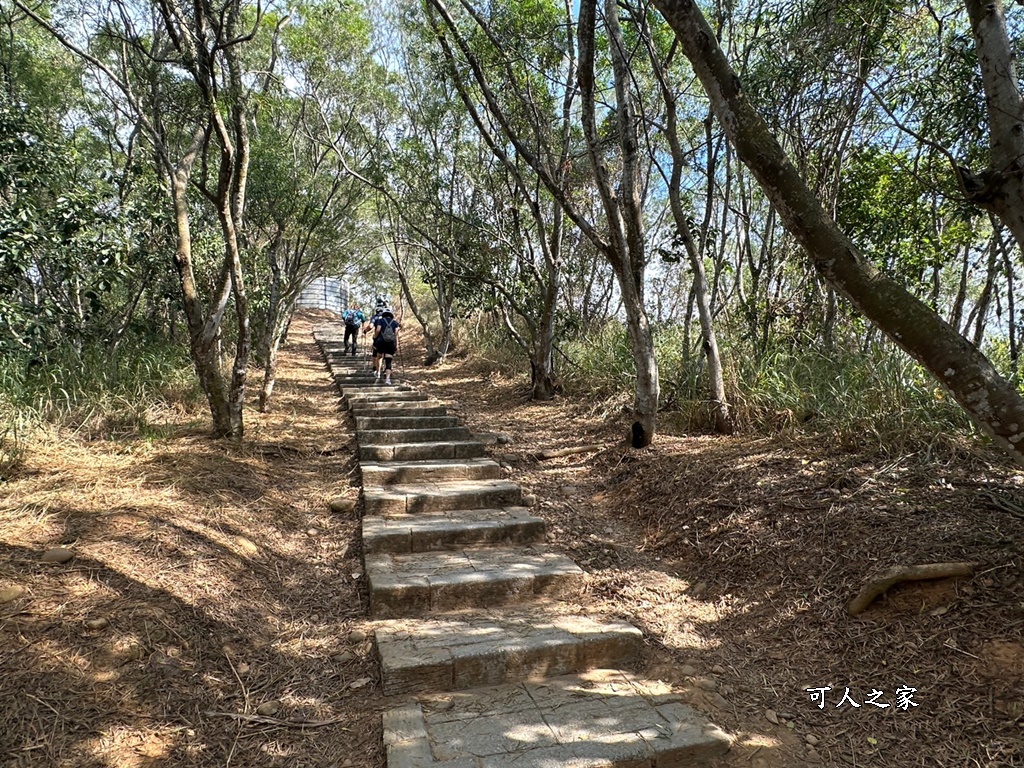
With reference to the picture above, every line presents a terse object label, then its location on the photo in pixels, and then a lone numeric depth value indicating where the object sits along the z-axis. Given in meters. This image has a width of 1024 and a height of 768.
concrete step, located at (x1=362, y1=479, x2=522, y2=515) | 4.36
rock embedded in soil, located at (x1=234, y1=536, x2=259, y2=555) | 3.56
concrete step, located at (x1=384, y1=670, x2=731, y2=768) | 2.21
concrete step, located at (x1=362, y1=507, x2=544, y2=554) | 3.82
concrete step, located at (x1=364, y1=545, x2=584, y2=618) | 3.21
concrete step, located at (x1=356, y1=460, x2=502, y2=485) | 4.93
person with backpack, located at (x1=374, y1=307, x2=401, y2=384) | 9.77
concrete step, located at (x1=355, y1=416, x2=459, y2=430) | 6.55
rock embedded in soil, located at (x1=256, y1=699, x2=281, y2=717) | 2.42
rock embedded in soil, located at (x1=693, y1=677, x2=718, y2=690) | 2.66
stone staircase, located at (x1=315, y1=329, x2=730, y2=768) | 2.28
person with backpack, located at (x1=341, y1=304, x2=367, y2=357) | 15.11
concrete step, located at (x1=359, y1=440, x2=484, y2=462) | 5.47
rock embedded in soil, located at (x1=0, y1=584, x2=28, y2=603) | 2.44
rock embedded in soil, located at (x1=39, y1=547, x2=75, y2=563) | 2.75
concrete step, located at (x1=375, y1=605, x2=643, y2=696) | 2.65
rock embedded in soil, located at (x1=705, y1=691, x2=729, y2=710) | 2.54
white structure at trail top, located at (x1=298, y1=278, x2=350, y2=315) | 38.00
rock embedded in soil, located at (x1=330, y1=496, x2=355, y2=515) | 4.56
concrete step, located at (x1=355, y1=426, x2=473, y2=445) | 5.93
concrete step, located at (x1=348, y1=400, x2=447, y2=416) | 7.22
